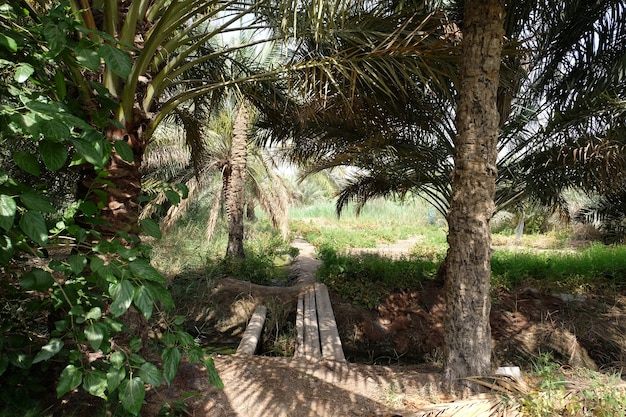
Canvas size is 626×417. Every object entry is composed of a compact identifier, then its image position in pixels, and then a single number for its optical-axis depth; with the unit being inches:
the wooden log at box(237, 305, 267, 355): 164.5
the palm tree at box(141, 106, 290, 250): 344.2
